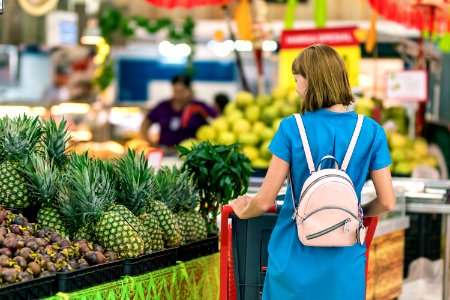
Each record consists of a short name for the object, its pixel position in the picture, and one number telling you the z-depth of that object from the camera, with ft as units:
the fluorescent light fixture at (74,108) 41.78
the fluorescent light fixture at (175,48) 39.15
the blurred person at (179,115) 35.06
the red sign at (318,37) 28.35
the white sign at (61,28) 39.63
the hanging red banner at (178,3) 26.11
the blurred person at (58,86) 48.52
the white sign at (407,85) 31.60
